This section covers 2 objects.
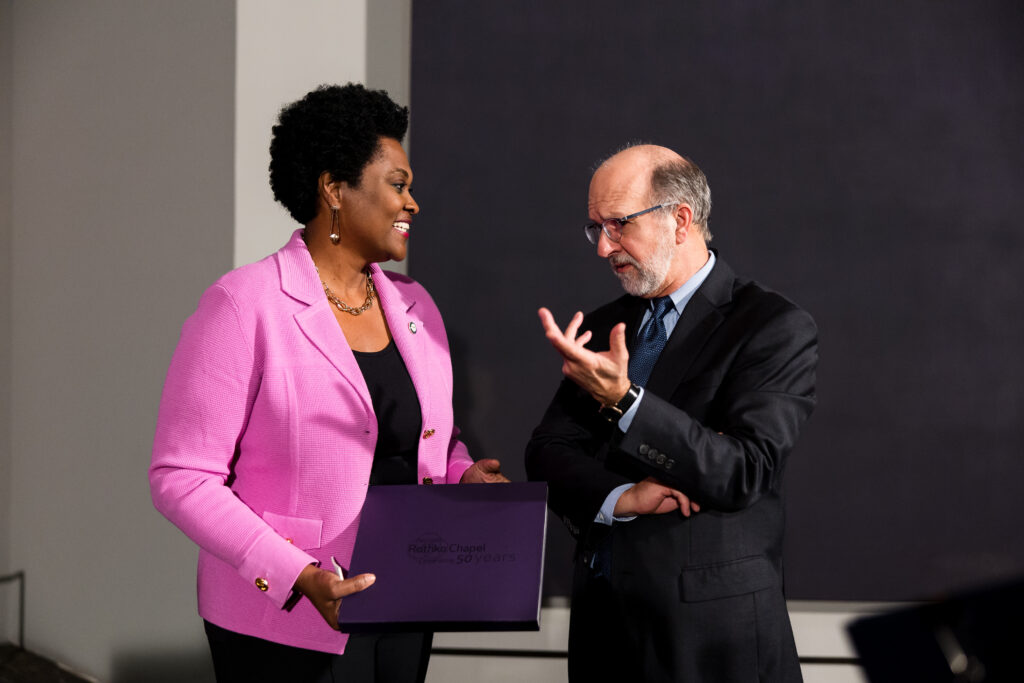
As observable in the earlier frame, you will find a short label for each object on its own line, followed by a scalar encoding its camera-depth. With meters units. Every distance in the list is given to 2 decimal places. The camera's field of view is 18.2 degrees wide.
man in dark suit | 4.34
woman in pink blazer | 4.35
